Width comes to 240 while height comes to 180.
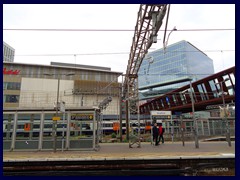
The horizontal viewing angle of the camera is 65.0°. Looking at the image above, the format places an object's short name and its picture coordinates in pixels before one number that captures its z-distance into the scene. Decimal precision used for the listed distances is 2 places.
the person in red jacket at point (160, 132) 15.52
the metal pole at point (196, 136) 12.56
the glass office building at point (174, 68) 81.31
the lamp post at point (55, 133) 11.61
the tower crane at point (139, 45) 11.00
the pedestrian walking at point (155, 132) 14.96
